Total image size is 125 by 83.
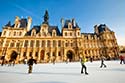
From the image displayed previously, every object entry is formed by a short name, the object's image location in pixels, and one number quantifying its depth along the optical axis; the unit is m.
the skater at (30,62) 6.59
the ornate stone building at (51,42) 25.43
